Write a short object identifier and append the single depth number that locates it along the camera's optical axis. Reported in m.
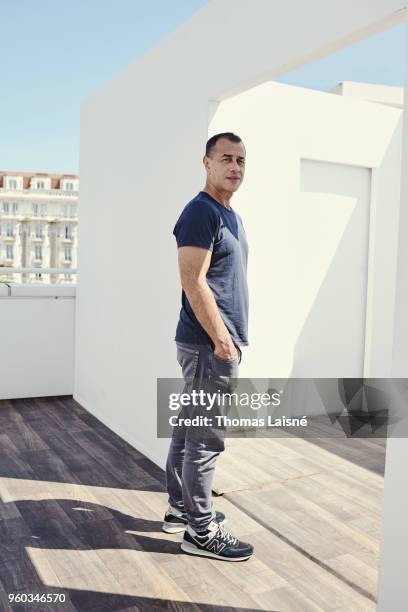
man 2.35
